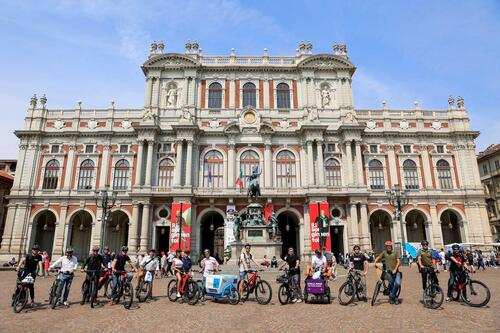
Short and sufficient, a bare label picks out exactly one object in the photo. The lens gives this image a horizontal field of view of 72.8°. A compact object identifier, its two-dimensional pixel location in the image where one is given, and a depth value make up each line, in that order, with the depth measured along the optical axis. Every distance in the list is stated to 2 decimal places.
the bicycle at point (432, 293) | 9.95
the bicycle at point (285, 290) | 10.95
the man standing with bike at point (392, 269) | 10.52
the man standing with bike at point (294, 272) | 11.25
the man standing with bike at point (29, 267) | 10.40
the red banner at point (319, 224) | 33.38
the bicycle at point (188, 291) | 11.27
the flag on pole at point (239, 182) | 35.01
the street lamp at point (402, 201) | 29.60
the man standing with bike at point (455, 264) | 10.35
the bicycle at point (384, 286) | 10.59
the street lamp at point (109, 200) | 34.00
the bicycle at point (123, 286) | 11.17
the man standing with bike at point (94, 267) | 11.09
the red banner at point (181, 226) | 33.03
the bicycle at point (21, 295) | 10.03
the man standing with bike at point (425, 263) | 10.37
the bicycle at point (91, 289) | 10.78
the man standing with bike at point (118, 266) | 11.20
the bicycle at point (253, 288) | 11.17
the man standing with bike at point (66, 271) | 10.87
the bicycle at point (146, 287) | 11.91
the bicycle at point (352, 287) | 10.87
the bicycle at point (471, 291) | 9.88
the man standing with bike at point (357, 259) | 15.04
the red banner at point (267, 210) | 34.84
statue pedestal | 23.88
